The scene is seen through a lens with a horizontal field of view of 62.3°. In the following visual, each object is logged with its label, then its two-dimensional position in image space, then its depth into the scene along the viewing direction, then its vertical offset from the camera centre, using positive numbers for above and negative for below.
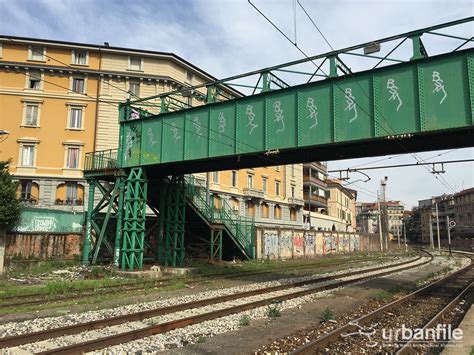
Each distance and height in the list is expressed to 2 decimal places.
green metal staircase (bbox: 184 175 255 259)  25.34 +1.01
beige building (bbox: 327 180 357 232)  78.81 +6.82
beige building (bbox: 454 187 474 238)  101.75 +6.86
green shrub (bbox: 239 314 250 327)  9.52 -2.11
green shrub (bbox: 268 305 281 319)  10.58 -2.10
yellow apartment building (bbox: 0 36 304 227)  36.53 +12.45
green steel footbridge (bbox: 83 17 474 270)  12.72 +4.03
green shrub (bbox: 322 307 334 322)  10.07 -2.06
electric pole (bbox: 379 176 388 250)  63.62 +3.64
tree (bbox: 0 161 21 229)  20.14 +1.53
